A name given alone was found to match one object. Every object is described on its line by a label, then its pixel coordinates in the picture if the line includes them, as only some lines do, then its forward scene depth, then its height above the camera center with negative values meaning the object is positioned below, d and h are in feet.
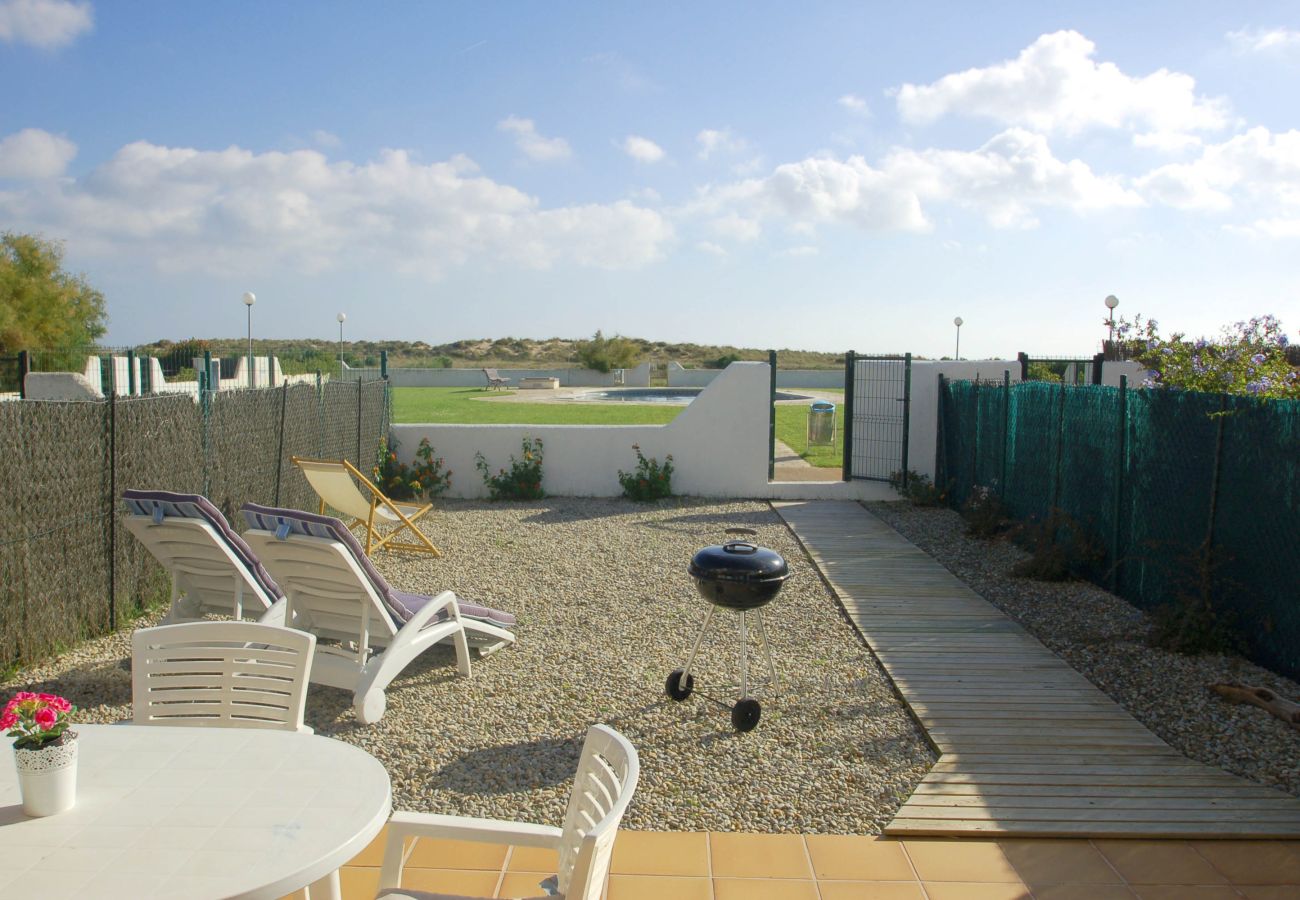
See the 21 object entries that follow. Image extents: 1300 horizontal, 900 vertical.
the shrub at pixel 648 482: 39.24 -4.21
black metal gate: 40.88 -1.37
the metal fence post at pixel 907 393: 40.22 -0.32
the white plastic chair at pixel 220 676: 9.80 -3.21
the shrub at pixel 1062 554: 25.04 -4.38
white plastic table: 5.99 -3.19
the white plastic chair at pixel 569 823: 6.76 -3.34
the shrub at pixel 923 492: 38.47 -4.35
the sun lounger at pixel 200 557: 16.43 -3.31
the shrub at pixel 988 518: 31.30 -4.34
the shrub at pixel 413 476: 39.14 -4.18
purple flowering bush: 22.63 +0.72
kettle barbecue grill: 14.39 -3.00
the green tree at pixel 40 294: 121.90 +9.64
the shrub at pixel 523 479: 39.45 -4.22
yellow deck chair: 27.09 -3.76
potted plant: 6.66 -2.70
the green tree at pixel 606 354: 152.76 +4.17
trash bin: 54.39 -2.29
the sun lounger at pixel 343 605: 14.98 -3.89
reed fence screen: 17.11 -2.55
